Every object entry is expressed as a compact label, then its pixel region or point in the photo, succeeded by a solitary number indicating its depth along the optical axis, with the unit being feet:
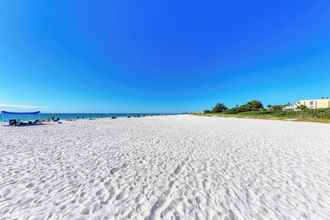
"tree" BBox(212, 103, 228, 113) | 336.08
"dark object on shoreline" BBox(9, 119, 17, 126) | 62.36
